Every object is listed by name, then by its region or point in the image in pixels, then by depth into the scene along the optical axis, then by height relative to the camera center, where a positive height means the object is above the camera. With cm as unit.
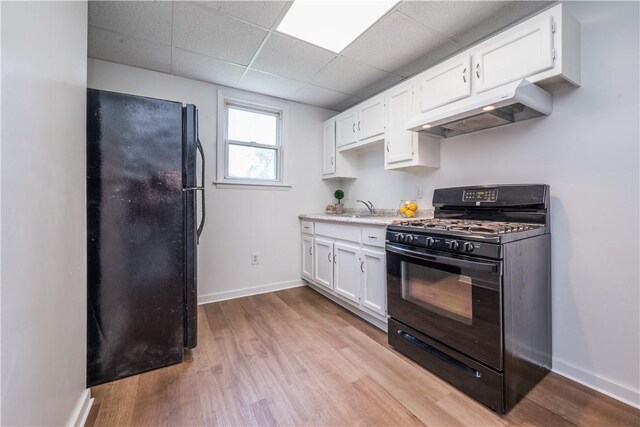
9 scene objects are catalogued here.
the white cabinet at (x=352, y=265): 222 -52
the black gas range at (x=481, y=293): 137 -47
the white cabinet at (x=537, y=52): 148 +96
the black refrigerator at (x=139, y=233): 158 -14
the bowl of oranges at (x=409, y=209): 253 +3
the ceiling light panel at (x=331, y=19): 180 +140
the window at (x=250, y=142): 307 +83
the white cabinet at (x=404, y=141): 232 +65
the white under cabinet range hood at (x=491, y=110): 154 +67
